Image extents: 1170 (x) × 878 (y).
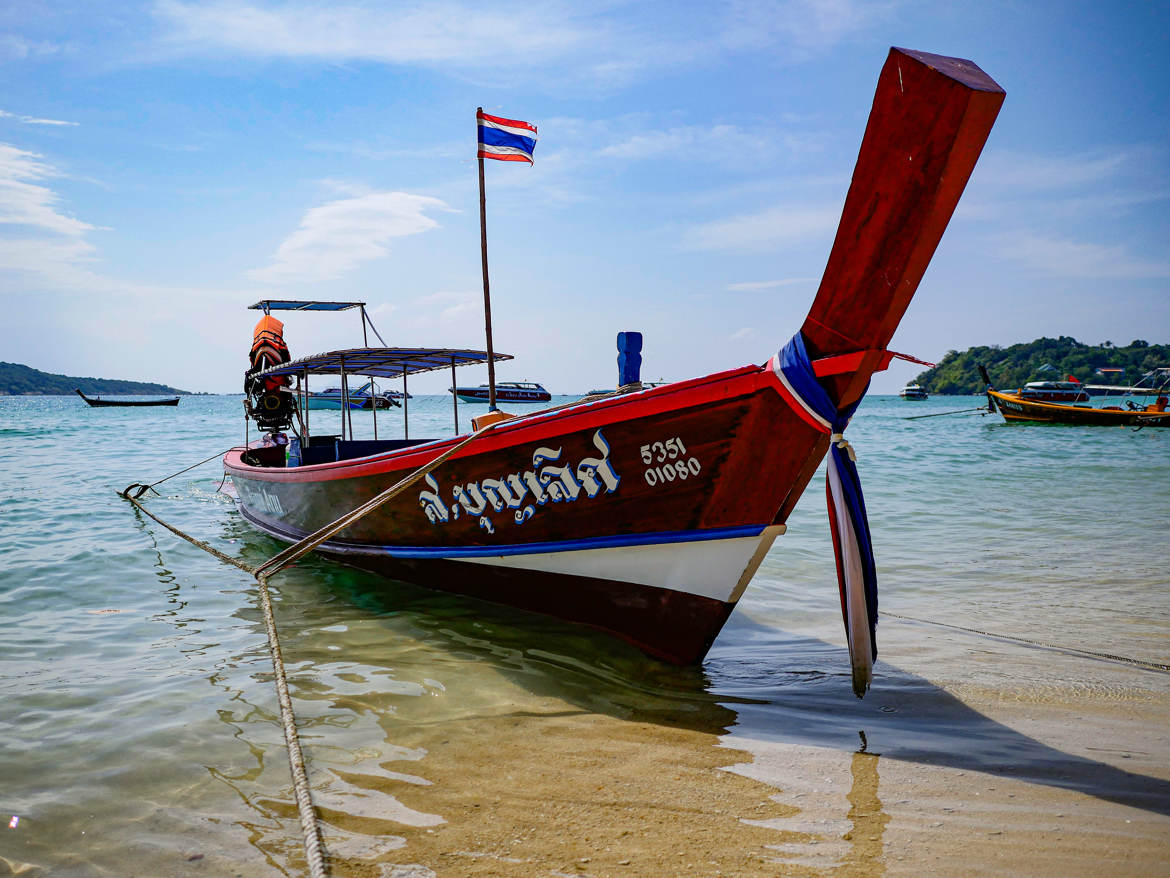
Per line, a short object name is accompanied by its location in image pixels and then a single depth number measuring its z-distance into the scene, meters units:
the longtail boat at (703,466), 3.14
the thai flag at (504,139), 5.70
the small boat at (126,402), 54.77
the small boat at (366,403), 51.44
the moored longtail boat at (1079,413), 29.94
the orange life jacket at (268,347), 9.88
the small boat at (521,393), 54.22
